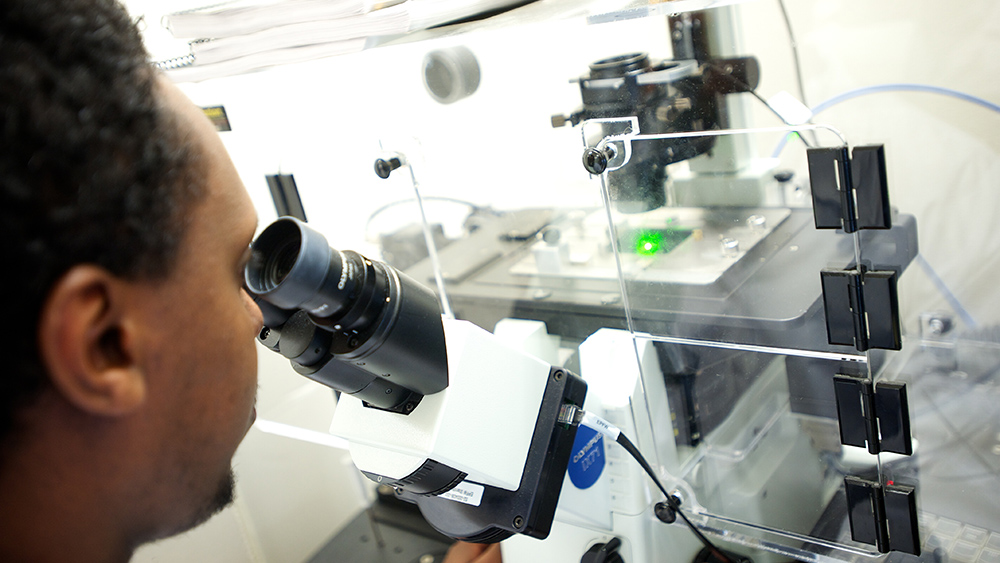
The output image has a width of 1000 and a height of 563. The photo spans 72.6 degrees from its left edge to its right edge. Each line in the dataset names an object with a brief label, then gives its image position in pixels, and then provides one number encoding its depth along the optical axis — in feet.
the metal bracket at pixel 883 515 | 2.09
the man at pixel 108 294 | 1.32
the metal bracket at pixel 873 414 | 2.00
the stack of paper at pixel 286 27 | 2.71
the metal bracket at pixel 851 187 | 1.82
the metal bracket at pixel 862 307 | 1.90
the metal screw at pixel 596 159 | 2.29
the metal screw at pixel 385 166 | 2.92
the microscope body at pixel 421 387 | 1.84
